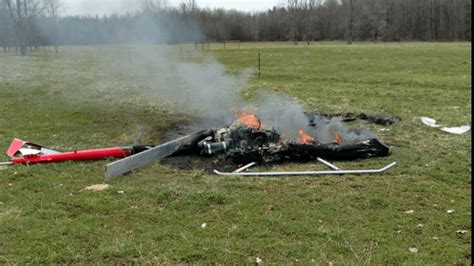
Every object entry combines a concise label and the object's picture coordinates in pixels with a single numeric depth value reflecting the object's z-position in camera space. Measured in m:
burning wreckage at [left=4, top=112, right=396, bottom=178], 6.34
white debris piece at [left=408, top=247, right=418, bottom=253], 3.81
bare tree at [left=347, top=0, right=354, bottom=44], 60.52
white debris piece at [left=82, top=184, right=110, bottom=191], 5.44
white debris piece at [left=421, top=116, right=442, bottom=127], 8.63
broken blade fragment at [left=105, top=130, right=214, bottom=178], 5.82
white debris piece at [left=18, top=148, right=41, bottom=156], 6.56
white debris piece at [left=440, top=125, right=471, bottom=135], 8.02
